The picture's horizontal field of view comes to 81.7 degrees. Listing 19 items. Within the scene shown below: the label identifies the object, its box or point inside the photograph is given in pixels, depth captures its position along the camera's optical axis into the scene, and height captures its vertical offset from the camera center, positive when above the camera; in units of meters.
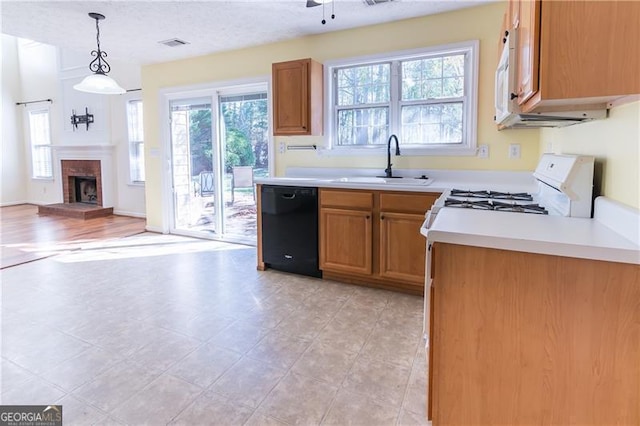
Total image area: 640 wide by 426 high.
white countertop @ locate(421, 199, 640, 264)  1.17 -0.22
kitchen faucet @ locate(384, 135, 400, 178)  3.47 +0.16
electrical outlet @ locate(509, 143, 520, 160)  3.16 +0.19
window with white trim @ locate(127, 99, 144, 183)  6.46 +0.60
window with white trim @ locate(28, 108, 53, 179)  7.79 +0.68
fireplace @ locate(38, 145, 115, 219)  6.83 -0.11
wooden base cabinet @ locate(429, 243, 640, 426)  1.19 -0.57
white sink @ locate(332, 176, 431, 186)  3.07 -0.06
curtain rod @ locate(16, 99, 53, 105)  7.47 +1.53
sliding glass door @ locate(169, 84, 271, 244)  4.58 +0.20
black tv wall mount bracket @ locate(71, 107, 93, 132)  7.02 +1.08
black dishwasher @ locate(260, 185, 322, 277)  3.42 -0.52
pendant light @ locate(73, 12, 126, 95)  3.48 +0.86
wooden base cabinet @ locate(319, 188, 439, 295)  2.96 -0.54
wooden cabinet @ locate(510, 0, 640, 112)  1.16 +0.39
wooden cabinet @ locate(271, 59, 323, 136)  3.66 +0.77
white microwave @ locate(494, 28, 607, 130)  1.63 +0.32
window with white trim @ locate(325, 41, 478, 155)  3.34 +0.71
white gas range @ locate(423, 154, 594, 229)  1.63 -0.14
